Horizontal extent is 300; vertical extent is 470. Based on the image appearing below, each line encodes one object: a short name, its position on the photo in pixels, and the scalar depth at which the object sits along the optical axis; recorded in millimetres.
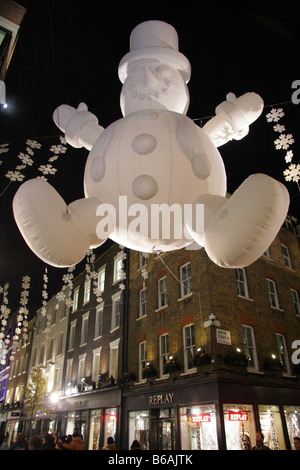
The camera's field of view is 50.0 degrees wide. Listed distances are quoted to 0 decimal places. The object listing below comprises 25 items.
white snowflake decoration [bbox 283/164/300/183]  4113
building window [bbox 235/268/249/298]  11969
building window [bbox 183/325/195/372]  10766
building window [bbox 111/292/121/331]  15645
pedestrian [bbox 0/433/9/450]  7162
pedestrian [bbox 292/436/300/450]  5684
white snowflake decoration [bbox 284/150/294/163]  4172
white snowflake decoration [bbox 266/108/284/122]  4727
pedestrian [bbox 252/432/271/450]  6395
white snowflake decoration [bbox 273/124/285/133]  4574
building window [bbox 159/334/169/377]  11914
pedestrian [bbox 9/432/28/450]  5312
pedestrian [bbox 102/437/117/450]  5766
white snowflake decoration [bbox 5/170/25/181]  5307
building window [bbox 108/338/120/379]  14593
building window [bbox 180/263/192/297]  11797
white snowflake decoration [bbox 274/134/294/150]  4416
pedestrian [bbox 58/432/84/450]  5645
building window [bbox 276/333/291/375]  11992
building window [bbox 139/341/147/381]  13209
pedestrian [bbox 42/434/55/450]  6198
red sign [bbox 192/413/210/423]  9450
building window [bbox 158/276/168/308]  13070
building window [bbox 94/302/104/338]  16953
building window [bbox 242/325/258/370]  10906
